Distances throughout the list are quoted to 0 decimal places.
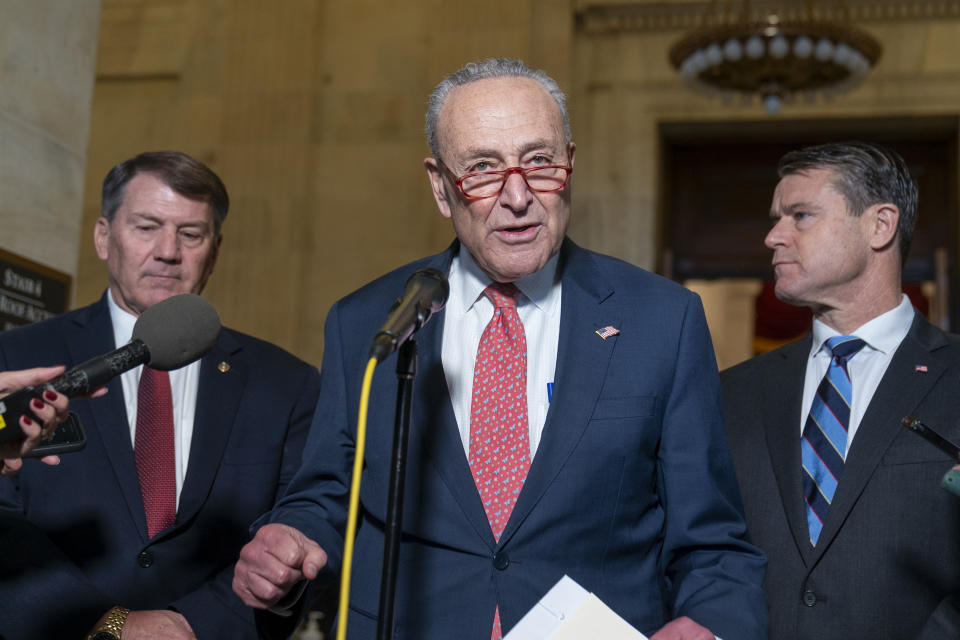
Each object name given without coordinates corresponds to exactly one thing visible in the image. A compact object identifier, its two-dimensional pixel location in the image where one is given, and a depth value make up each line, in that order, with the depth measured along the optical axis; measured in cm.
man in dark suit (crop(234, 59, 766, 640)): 211
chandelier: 709
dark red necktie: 286
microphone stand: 165
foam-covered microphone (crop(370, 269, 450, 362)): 157
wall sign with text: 377
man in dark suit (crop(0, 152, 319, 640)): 264
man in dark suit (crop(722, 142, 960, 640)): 277
